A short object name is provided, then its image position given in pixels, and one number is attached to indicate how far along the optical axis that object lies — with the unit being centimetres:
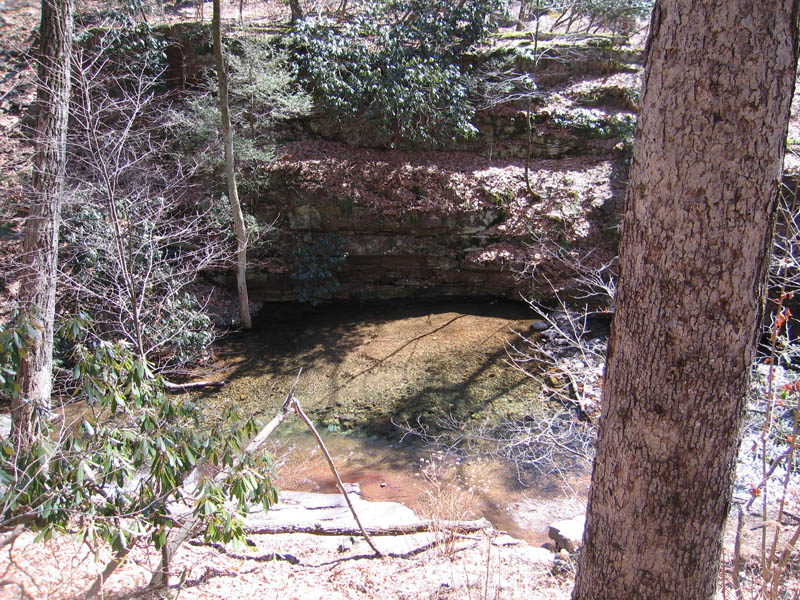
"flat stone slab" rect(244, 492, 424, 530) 521
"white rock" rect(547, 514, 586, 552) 473
